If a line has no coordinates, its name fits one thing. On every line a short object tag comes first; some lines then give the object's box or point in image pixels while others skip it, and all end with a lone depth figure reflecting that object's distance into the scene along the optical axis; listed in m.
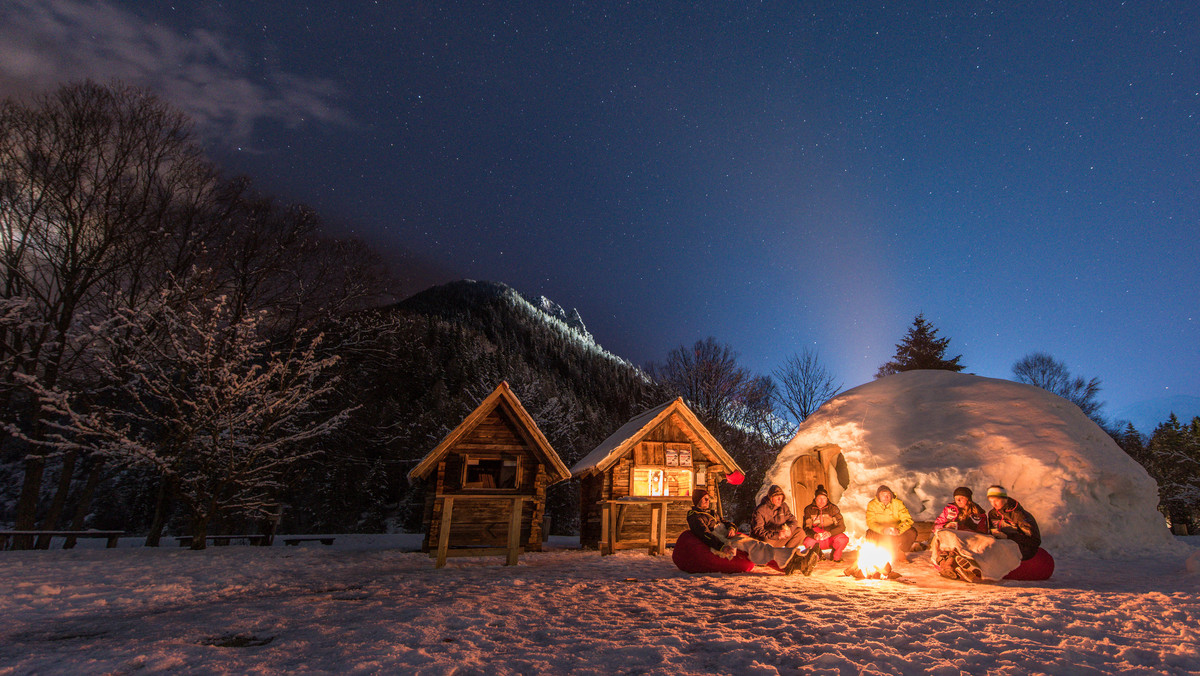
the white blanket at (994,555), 7.05
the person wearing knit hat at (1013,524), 7.18
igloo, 9.80
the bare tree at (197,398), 11.77
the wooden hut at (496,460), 12.81
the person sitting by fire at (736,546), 8.61
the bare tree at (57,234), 12.08
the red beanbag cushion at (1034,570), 7.19
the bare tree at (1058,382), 32.08
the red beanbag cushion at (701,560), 8.77
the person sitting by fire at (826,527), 9.27
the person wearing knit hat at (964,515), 7.78
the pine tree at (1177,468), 23.77
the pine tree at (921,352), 28.59
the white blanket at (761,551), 8.71
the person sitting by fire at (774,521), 9.38
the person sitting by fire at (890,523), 8.77
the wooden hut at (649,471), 14.69
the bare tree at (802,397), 28.42
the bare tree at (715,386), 28.39
